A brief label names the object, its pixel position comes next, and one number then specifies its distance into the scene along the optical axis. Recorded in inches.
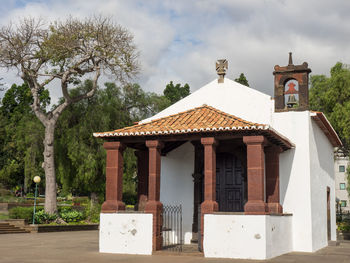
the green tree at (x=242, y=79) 1427.2
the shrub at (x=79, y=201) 1578.4
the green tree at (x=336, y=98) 954.7
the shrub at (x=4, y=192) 1590.8
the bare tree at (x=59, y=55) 903.1
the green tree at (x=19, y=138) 1029.2
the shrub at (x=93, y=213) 1019.3
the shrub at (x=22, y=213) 882.1
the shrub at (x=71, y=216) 966.4
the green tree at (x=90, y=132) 999.0
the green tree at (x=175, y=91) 1647.4
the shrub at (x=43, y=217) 895.1
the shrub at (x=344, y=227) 885.5
